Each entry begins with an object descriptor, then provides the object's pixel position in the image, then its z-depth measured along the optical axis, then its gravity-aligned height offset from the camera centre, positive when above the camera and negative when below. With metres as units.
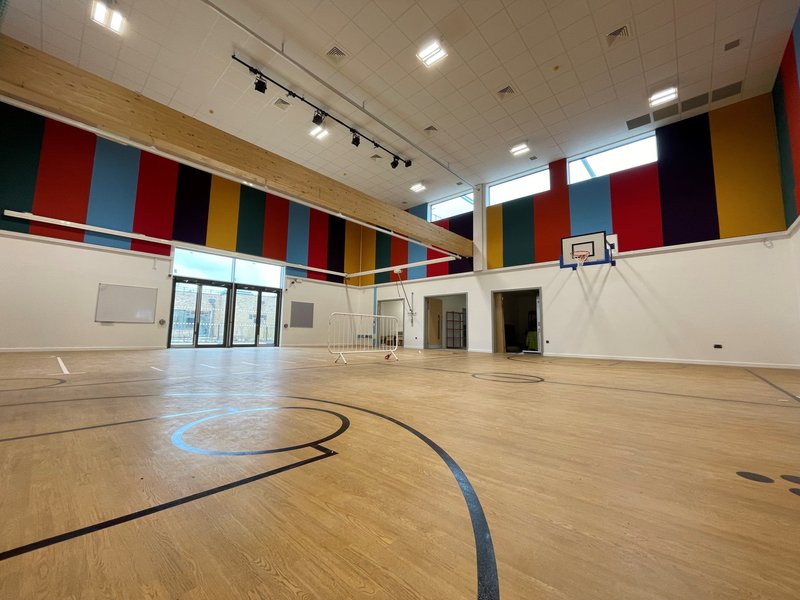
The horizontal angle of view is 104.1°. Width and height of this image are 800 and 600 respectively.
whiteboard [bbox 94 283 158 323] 7.75 +0.64
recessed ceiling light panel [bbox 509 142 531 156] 8.08 +4.82
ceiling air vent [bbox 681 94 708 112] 6.40 +4.84
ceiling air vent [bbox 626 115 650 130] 7.01 +4.85
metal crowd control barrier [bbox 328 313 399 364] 12.32 -0.01
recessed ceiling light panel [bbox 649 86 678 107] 6.22 +4.84
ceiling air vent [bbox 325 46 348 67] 5.46 +4.88
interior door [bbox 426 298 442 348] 11.74 +0.37
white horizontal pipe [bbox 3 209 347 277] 6.82 +2.43
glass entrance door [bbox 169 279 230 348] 9.13 +0.47
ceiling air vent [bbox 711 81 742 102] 6.07 +4.83
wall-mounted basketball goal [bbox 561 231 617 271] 7.61 +2.12
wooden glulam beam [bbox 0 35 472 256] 3.13 +2.51
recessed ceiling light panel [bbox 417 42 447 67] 5.36 +4.86
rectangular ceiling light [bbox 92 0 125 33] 4.74 +4.84
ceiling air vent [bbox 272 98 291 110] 6.61 +4.84
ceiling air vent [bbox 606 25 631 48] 4.98 +4.86
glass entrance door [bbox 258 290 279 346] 10.90 +0.39
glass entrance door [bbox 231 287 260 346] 10.32 +0.44
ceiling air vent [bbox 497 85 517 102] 6.22 +4.84
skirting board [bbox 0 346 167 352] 7.00 -0.48
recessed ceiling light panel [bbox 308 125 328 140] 7.45 +4.80
